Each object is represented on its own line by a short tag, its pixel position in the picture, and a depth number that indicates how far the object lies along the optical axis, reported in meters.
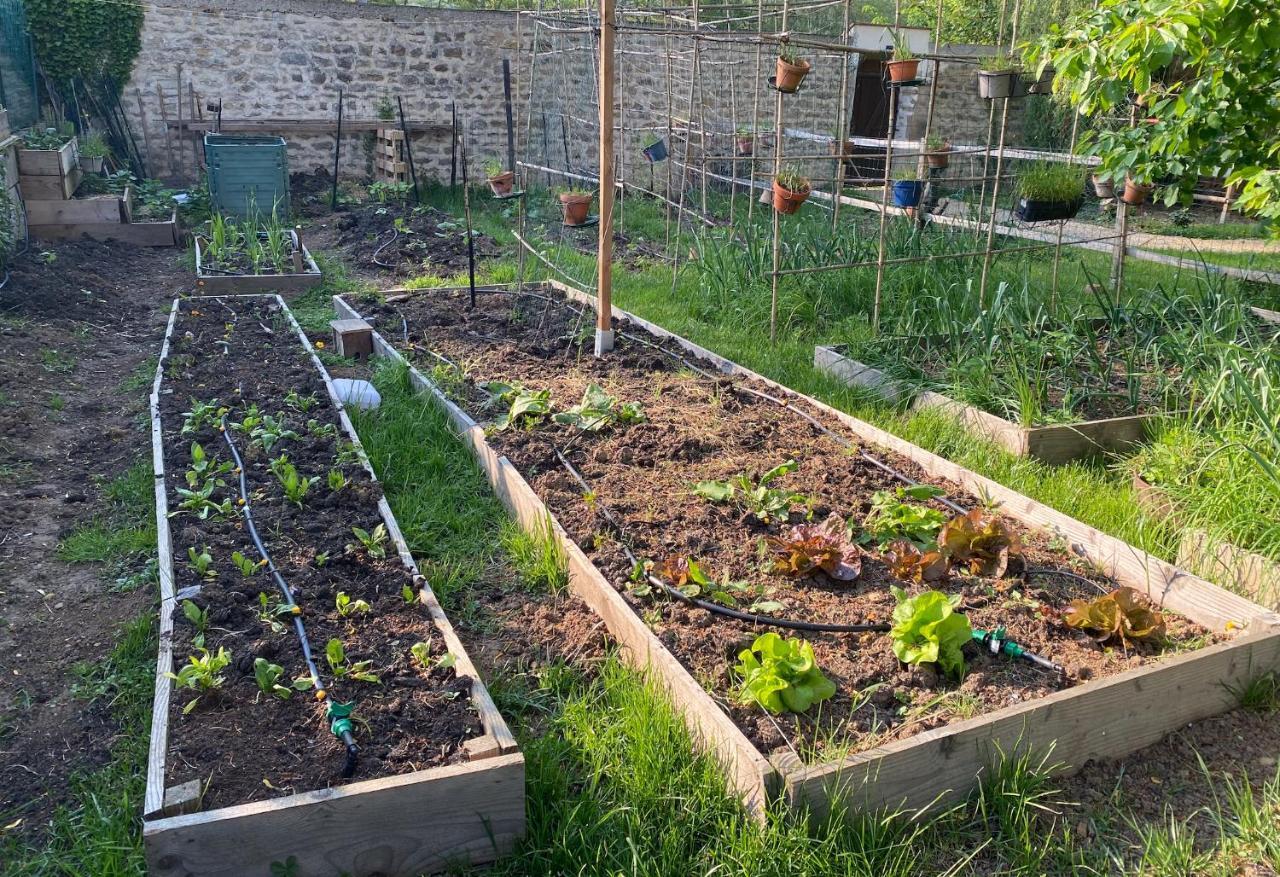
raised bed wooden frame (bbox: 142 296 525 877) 2.08
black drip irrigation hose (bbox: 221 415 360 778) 2.38
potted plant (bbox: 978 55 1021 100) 5.67
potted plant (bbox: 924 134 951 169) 6.49
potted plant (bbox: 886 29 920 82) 6.09
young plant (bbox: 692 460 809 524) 3.64
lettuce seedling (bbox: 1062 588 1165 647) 2.83
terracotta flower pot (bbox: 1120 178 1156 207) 5.73
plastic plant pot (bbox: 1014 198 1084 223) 5.99
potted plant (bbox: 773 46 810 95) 5.58
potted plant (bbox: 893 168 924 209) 6.77
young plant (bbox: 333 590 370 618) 3.06
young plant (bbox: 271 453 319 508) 3.84
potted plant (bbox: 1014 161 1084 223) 5.96
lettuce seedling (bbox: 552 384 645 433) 4.48
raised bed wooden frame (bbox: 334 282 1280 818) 2.26
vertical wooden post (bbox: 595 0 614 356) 4.94
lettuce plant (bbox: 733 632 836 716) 2.51
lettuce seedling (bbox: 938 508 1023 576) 3.27
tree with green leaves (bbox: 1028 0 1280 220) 3.36
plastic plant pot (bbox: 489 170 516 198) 6.69
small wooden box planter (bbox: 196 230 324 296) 7.64
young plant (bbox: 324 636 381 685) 2.69
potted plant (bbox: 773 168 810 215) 5.84
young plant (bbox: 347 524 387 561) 3.45
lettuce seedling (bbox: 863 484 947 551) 3.51
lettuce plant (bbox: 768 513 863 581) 3.20
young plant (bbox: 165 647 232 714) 2.59
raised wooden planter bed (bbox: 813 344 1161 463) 4.36
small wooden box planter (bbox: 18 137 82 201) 8.60
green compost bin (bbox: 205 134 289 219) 9.70
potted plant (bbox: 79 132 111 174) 10.07
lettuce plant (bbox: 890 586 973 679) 2.69
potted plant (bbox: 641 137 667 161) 10.72
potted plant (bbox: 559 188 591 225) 5.95
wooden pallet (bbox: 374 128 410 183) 11.88
